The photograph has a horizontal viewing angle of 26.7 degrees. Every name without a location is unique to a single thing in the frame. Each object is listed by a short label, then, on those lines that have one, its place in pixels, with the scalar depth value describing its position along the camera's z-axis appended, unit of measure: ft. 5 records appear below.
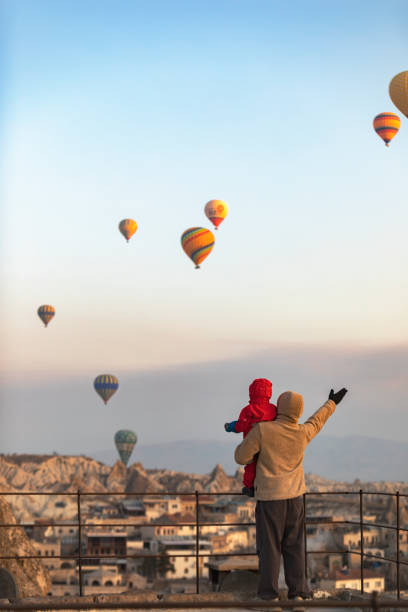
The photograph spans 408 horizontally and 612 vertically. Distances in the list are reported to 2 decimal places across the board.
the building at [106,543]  316.19
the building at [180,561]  313.94
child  22.93
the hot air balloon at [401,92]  135.85
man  22.85
